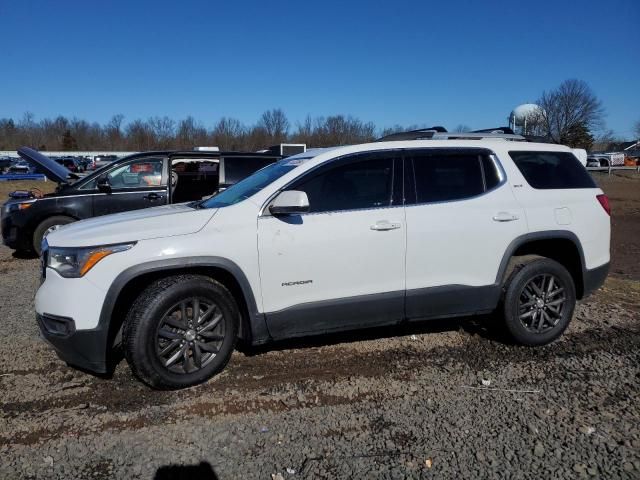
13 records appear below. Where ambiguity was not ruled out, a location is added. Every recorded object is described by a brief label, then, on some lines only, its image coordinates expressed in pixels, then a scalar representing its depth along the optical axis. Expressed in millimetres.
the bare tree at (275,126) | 84169
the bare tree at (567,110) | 61562
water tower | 51944
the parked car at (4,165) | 50216
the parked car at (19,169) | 49178
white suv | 3441
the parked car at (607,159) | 49638
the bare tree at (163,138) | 90319
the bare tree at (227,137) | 81562
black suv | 8156
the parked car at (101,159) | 44762
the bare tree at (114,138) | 100694
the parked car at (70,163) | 45484
